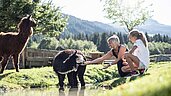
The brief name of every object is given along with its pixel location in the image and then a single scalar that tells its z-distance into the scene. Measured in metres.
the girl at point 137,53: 11.05
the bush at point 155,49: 195.38
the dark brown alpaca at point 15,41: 18.75
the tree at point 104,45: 191.75
